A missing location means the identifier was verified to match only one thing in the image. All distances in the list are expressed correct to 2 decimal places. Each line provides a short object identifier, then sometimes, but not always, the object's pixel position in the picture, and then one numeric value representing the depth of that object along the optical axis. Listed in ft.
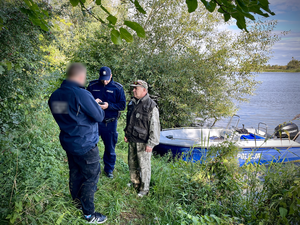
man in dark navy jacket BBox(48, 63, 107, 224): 6.81
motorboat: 19.21
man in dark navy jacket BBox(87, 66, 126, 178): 12.07
